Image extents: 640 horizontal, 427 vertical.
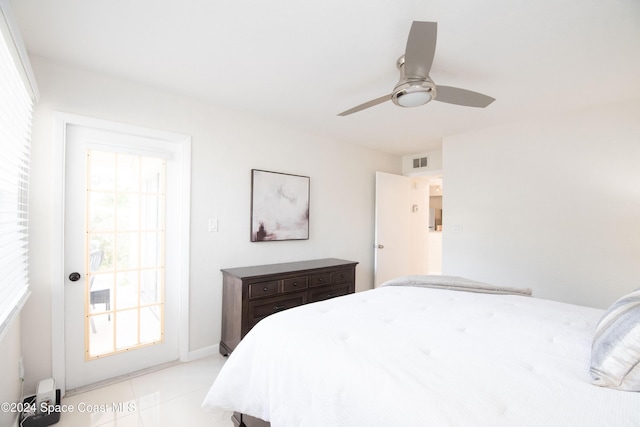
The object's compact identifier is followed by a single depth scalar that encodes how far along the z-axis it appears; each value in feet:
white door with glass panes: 6.86
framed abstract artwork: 9.70
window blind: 4.48
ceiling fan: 4.36
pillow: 2.83
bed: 2.64
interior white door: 13.33
